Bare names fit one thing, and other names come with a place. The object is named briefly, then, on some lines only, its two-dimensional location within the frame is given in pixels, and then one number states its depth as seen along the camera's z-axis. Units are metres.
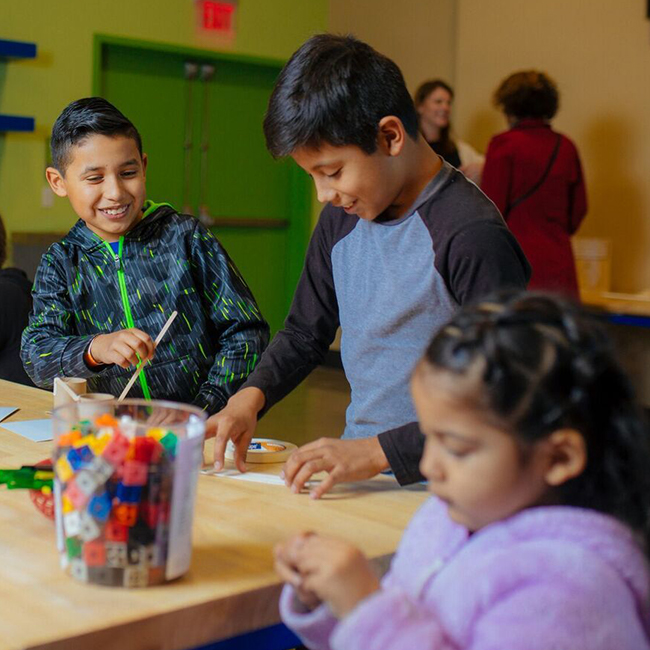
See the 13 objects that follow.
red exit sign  6.43
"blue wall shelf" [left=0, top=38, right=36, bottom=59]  5.32
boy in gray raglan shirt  1.44
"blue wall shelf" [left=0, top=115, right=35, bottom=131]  5.35
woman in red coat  4.94
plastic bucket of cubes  1.00
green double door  6.34
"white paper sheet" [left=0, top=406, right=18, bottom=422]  1.87
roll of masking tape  1.58
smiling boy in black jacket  2.04
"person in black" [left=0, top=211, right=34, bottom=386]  2.65
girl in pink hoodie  0.83
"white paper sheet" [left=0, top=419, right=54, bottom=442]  1.71
